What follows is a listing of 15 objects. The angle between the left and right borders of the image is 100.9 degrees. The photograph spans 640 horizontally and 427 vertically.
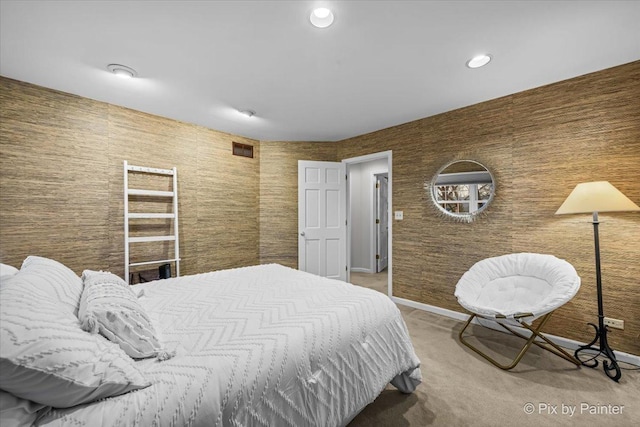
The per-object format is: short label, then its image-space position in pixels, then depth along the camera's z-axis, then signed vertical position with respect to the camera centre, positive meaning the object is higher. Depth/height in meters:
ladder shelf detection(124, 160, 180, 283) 2.85 -0.01
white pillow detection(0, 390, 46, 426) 0.68 -0.52
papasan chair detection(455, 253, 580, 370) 1.97 -0.67
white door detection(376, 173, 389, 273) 5.66 -0.19
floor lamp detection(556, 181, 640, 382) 1.92 +0.03
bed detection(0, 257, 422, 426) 0.76 -0.56
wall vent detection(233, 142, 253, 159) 3.98 +0.99
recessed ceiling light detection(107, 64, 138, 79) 2.16 +1.21
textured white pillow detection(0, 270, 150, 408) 0.70 -0.42
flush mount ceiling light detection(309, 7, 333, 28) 1.59 +1.22
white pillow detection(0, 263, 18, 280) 1.41 -0.30
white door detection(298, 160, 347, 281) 4.13 -0.09
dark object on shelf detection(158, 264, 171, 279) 2.99 -0.65
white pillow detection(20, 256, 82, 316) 1.14 -0.31
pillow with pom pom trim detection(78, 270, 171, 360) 1.03 -0.44
